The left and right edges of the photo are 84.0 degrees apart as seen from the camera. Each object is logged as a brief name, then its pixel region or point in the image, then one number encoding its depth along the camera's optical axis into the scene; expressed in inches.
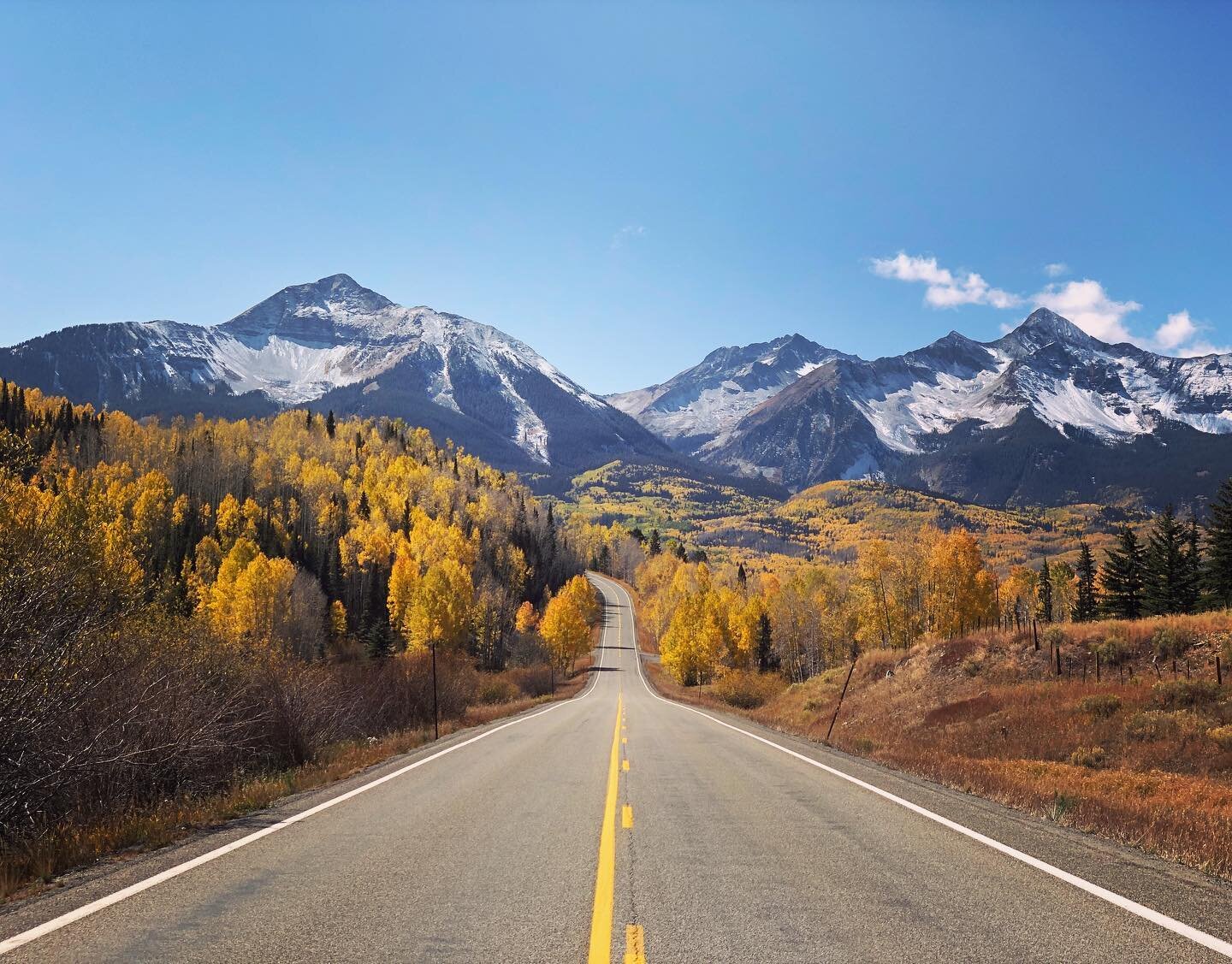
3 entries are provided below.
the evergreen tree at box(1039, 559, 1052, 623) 3538.4
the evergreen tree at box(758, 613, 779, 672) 3348.9
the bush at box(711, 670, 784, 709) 2227.2
